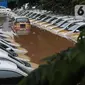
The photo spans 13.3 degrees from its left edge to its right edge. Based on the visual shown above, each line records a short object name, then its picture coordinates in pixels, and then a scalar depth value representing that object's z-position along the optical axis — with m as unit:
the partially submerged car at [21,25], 29.57
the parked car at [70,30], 23.45
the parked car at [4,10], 63.76
